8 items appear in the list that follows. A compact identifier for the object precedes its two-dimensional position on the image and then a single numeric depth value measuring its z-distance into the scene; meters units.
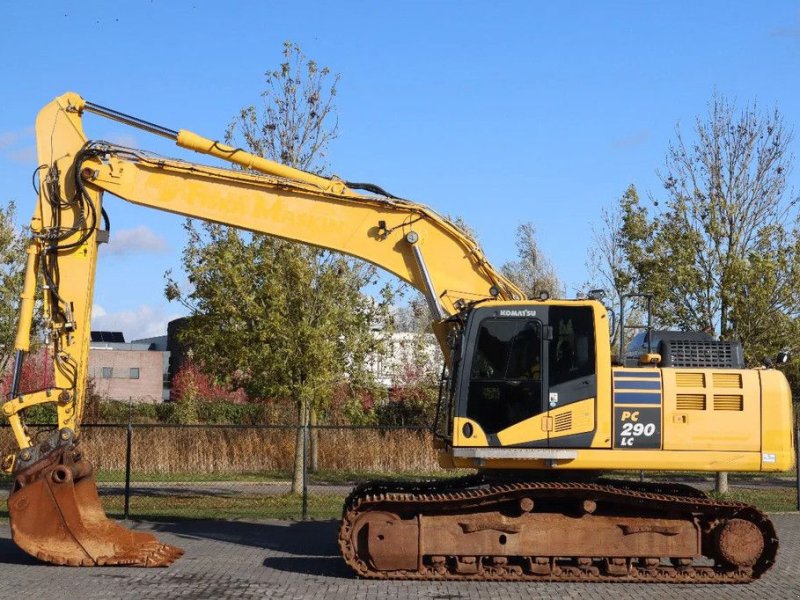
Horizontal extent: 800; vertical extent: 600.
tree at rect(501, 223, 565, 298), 51.41
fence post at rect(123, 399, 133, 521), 18.23
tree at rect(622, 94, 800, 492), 22.64
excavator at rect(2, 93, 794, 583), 12.23
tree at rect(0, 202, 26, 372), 29.58
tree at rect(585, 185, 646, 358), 23.94
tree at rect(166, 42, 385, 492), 20.89
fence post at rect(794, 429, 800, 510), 20.00
